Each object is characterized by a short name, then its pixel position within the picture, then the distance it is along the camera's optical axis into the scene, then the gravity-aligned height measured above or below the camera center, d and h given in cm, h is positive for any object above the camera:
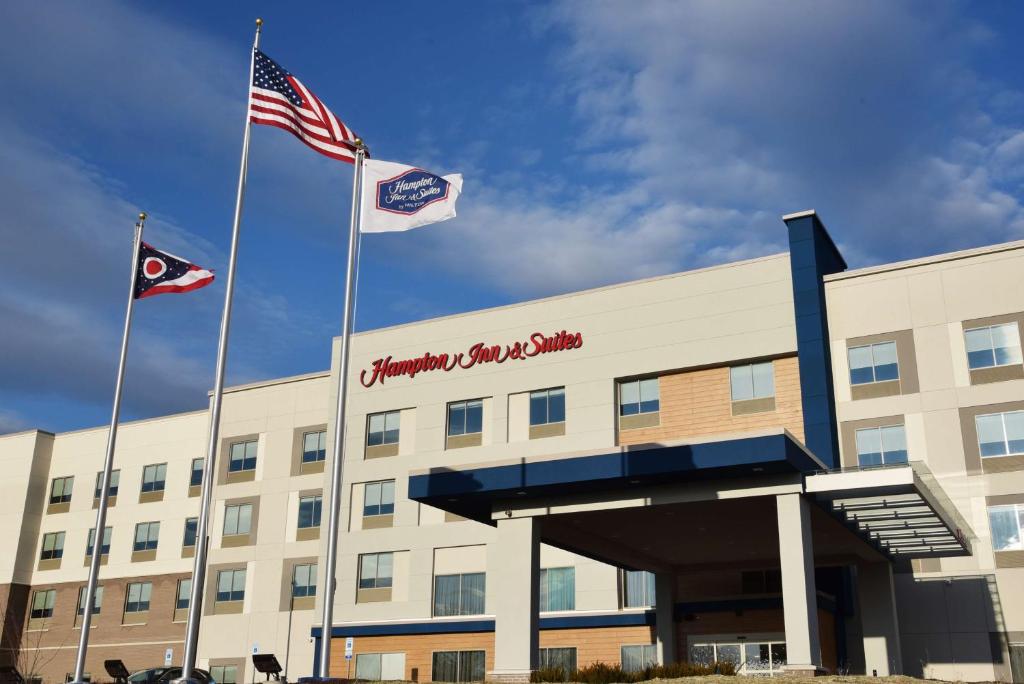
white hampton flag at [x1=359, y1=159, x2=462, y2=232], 2769 +1179
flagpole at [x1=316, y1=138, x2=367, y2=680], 2347 +531
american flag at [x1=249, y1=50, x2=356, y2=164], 2625 +1336
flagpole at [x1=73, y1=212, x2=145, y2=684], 2947 +534
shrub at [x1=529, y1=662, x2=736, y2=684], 2644 -22
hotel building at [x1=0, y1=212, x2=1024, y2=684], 3019 +560
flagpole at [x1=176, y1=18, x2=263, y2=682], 2256 +446
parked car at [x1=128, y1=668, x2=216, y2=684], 4281 -66
